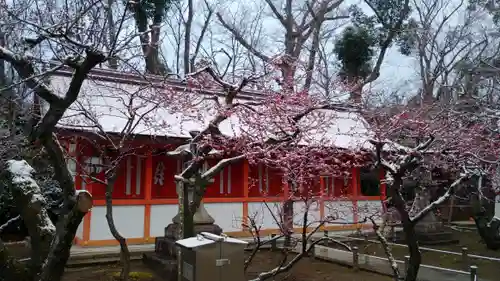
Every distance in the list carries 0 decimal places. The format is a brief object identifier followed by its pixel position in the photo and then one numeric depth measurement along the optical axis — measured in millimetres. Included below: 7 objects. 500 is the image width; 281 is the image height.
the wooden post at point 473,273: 6578
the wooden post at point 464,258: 8742
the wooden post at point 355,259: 9087
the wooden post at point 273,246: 11388
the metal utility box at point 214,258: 4273
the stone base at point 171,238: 8961
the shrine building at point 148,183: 10234
